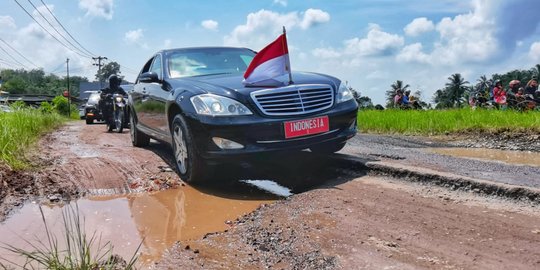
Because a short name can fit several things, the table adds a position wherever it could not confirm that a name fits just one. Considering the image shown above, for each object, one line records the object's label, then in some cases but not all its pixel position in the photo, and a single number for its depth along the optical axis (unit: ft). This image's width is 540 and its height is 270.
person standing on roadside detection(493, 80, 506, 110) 42.32
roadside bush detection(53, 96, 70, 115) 149.07
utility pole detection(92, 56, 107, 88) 212.84
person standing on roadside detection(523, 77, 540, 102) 41.69
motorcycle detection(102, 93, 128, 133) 33.04
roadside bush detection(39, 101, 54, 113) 46.50
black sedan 13.97
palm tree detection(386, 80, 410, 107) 227.61
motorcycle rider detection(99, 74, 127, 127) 35.98
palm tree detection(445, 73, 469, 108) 231.85
